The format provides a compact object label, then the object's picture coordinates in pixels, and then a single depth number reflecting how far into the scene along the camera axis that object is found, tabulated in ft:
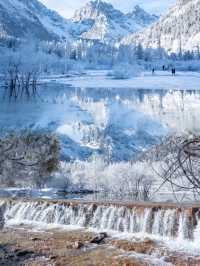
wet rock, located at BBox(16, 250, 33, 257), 46.11
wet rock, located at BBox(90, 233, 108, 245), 49.62
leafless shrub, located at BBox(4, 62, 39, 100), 332.60
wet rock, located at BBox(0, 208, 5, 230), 54.67
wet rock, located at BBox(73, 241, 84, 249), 47.91
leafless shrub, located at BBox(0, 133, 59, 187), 86.95
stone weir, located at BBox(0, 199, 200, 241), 51.62
